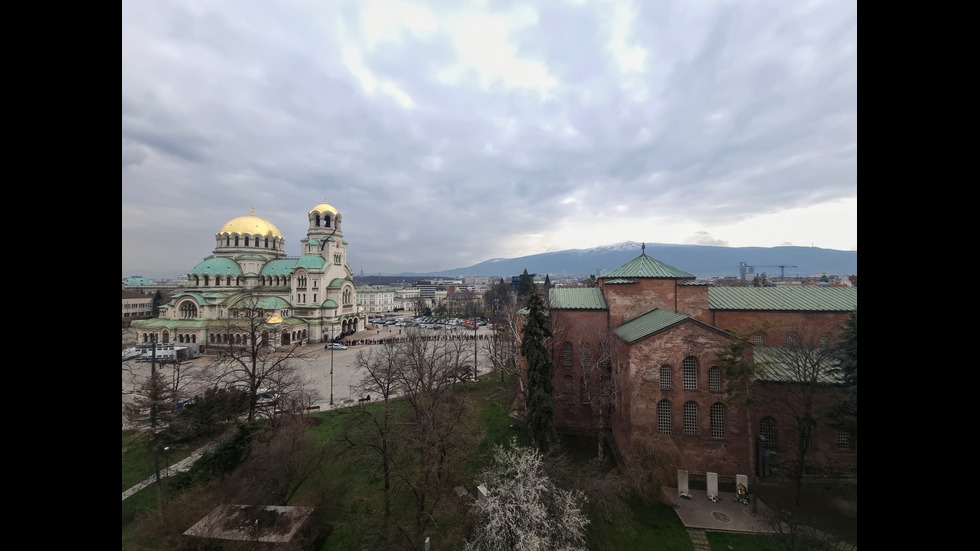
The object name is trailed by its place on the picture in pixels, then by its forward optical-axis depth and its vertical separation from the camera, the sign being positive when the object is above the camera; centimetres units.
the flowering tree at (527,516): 873 -624
